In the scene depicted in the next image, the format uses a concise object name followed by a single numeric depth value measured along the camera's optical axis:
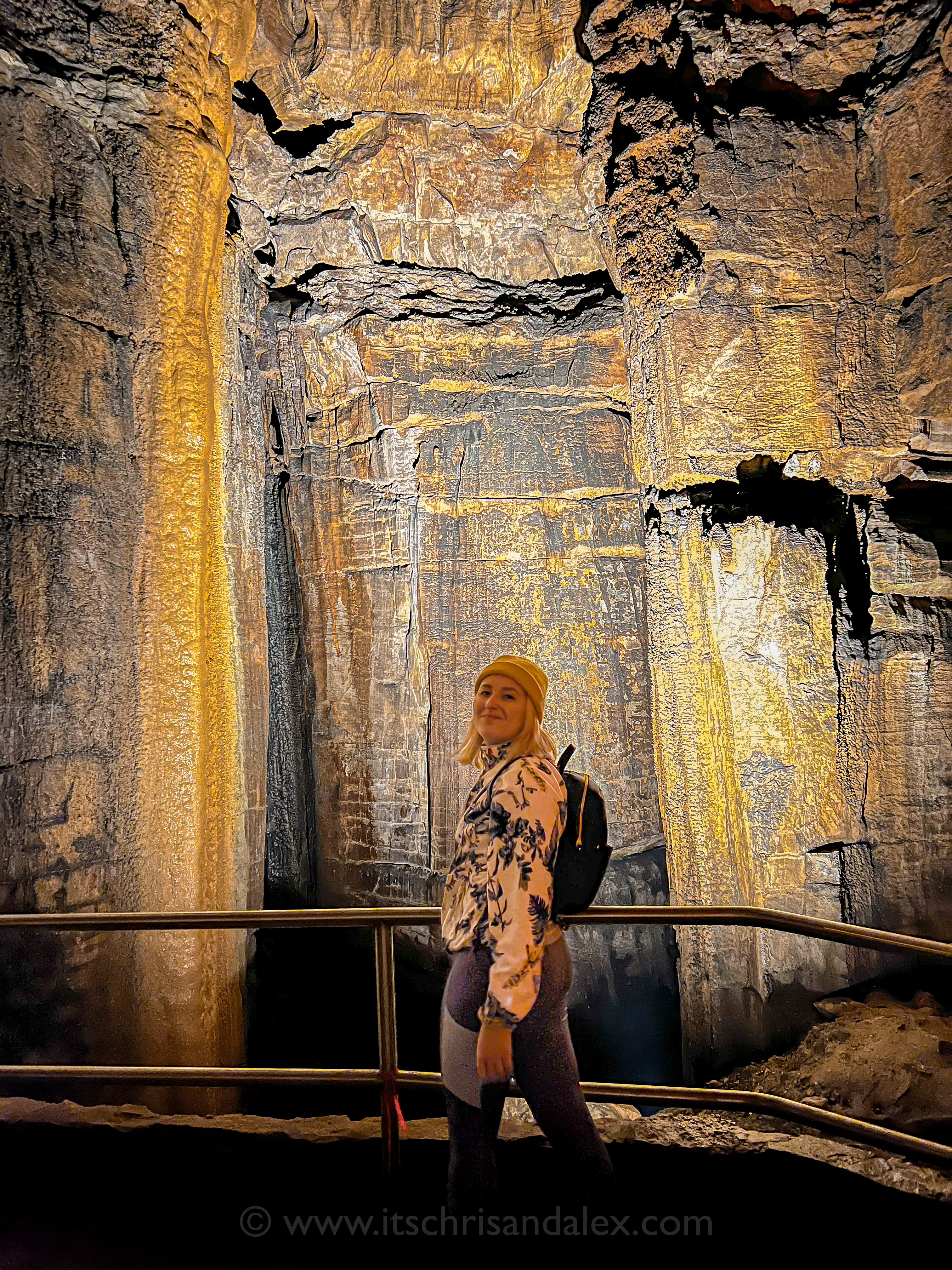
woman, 1.65
